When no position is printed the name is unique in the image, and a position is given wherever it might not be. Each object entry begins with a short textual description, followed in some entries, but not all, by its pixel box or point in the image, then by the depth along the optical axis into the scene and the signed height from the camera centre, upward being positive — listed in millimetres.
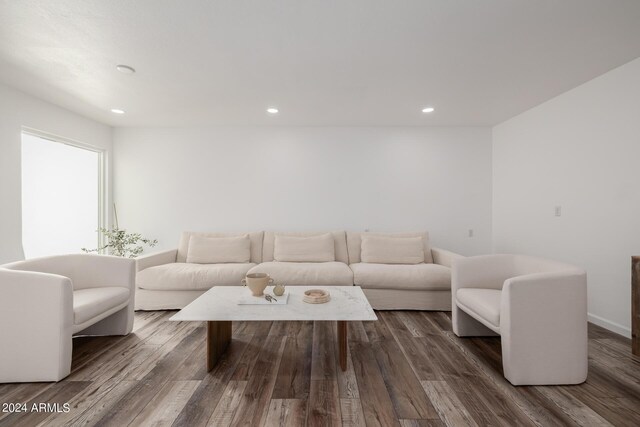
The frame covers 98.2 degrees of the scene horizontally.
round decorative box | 2053 -636
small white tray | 2033 -662
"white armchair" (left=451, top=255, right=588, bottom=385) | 1719 -722
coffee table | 1776 -673
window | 3018 +219
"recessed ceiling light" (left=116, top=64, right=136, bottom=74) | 2332 +1231
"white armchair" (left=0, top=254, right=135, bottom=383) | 1733 -710
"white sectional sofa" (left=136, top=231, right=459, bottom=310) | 3000 -645
